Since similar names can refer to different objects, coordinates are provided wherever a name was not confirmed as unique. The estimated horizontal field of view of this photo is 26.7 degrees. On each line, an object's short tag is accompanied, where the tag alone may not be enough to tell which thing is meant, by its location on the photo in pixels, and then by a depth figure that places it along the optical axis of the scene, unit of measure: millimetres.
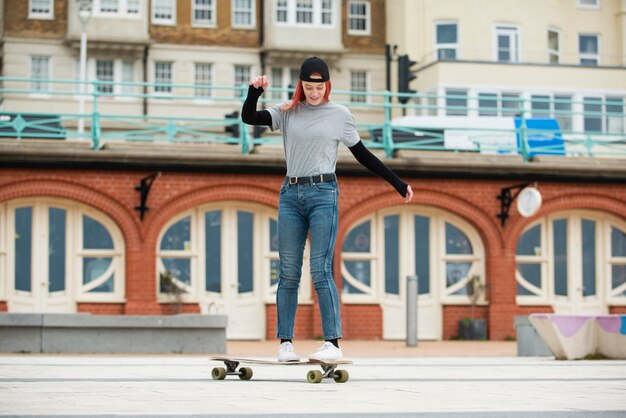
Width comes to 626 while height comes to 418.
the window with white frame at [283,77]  46938
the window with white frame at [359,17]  47812
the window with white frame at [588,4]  47000
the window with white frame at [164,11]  46531
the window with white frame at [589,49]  46844
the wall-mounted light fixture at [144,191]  23547
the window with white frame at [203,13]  46625
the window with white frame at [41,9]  45625
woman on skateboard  8367
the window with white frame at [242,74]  47344
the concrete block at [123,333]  17219
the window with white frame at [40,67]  45656
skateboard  8000
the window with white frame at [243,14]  47000
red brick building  23719
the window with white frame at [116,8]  44969
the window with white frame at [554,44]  46312
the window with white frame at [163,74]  46312
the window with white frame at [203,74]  46875
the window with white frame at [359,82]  48344
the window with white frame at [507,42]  45219
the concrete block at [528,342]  17094
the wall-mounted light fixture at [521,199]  24094
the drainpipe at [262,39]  46844
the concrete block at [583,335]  14781
